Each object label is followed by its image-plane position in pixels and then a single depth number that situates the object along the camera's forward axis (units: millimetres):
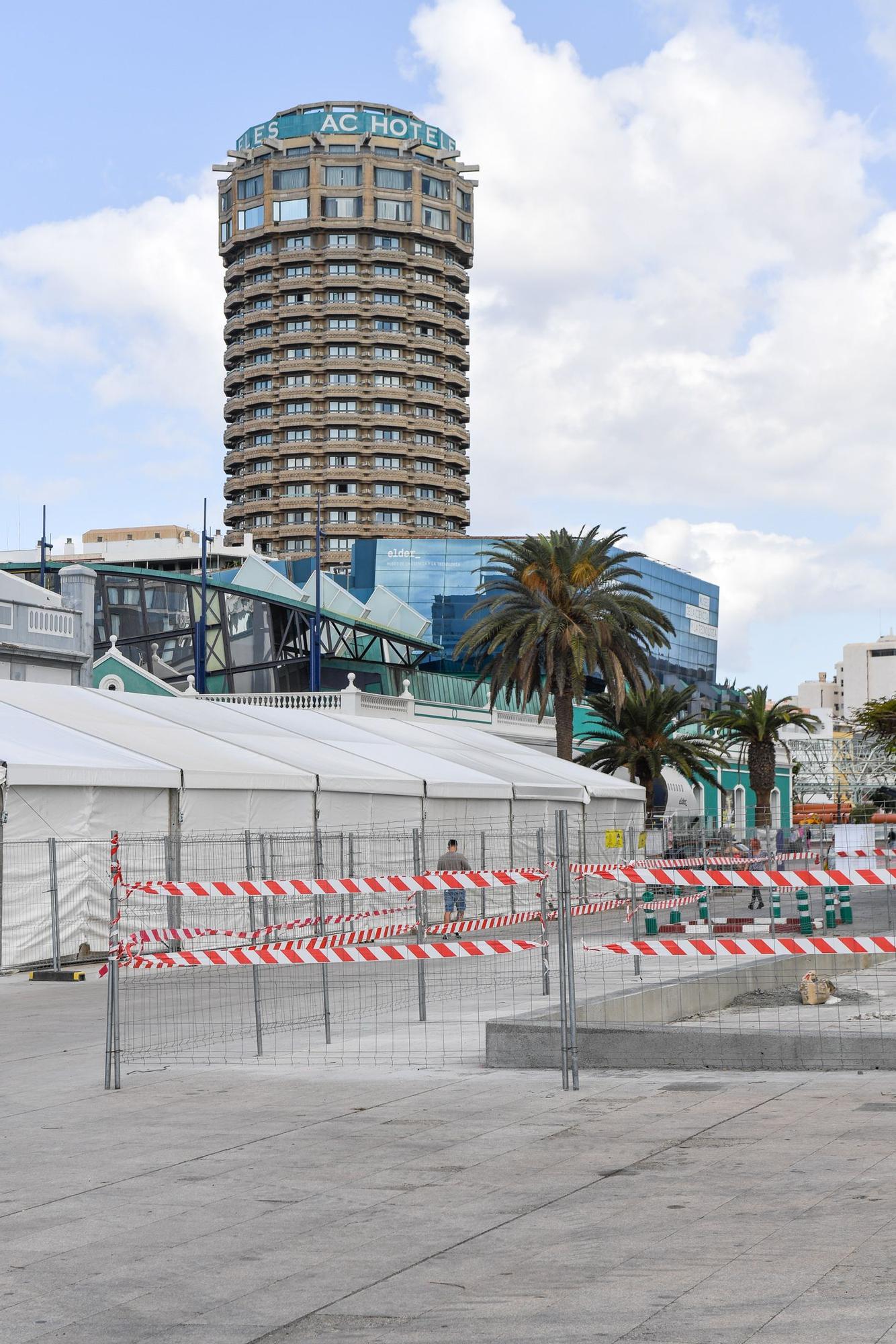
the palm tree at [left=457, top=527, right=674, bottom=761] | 44250
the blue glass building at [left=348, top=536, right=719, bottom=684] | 103625
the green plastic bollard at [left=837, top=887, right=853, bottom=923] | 29250
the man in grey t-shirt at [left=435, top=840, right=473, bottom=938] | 25594
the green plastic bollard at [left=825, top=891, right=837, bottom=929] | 27761
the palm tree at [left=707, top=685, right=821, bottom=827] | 57438
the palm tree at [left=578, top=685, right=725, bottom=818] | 52062
